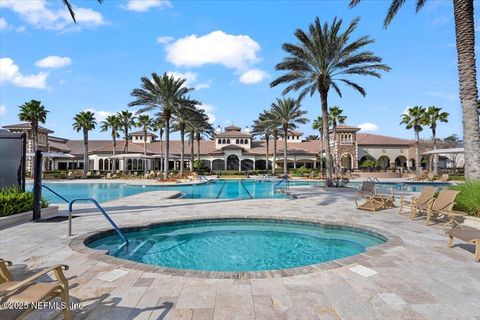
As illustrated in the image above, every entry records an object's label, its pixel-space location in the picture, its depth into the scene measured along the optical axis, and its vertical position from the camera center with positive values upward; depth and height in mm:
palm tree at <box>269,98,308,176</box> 37344 +6938
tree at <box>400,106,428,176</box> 39241 +6252
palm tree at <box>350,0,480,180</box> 9914 +2953
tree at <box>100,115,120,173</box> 46188 +7145
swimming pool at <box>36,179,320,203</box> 20078 -1715
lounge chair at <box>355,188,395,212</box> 11497 -1462
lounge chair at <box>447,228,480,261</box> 5320 -1312
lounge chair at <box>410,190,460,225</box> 8195 -1111
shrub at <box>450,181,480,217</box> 8390 -978
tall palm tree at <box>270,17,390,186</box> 20312 +7599
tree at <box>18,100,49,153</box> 35991 +7040
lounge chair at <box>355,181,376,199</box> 13021 -1036
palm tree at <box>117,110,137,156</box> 47494 +7919
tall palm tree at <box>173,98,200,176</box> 31938 +6268
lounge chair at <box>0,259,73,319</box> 2615 -1143
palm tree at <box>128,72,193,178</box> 30062 +7743
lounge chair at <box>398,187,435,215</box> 9394 -1060
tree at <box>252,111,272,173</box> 40438 +5874
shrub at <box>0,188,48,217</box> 8945 -970
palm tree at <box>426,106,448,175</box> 38656 +6513
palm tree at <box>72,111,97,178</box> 40938 +6659
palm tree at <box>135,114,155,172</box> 49438 +8072
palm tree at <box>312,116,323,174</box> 46000 +6789
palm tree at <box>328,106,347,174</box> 39188 +6877
